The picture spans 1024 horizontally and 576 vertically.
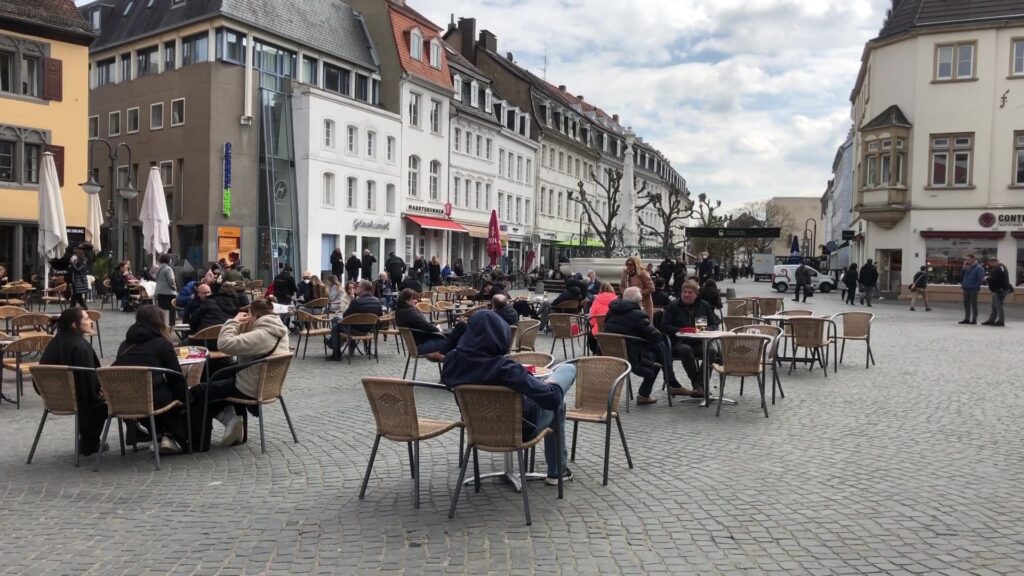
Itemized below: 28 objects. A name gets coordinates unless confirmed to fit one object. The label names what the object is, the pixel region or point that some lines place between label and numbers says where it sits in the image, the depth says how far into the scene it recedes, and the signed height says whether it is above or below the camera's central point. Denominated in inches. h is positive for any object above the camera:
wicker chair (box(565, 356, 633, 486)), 254.7 -41.6
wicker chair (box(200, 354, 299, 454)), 279.3 -43.4
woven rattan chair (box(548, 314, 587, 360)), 521.8 -42.3
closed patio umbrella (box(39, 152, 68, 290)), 761.0 +28.9
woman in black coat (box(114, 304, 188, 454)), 267.3 -35.8
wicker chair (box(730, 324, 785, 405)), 392.2 -35.8
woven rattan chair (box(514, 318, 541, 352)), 421.1 -39.6
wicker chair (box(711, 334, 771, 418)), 356.8 -40.9
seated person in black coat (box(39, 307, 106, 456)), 269.3 -42.6
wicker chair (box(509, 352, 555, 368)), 291.7 -36.0
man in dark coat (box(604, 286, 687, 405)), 370.9 -33.0
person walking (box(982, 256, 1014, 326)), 848.3 -20.7
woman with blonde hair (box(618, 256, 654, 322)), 490.7 -11.5
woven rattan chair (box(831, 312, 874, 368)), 513.0 -38.8
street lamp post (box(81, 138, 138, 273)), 842.8 +64.1
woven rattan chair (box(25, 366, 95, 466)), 257.3 -44.4
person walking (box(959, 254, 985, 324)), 862.5 -17.7
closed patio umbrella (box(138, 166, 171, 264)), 820.0 +31.6
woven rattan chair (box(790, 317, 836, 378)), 474.6 -39.9
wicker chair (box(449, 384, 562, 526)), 207.8 -41.9
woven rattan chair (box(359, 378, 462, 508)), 217.8 -43.2
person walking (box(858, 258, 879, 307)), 1195.9 -19.3
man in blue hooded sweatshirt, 215.2 -29.7
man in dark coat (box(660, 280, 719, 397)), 404.5 -31.3
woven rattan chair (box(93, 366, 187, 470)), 250.8 -44.4
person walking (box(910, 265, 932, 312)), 1113.9 -26.1
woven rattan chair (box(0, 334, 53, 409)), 338.3 -41.1
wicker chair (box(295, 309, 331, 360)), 534.6 -46.4
